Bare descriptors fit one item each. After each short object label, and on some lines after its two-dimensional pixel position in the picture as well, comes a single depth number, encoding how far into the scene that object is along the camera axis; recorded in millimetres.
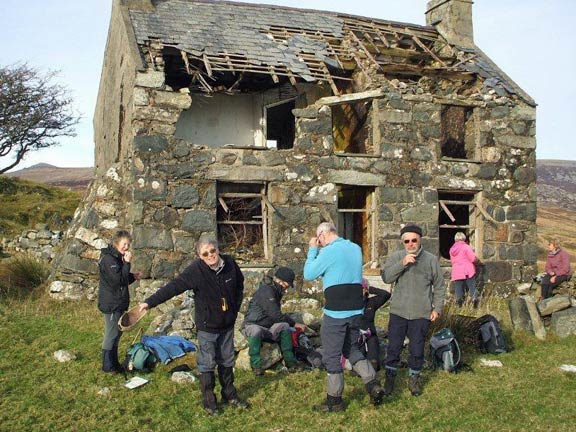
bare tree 27094
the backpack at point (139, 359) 6727
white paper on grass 6199
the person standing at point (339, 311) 5582
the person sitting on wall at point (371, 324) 7055
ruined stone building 11227
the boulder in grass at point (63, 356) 7105
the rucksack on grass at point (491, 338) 7945
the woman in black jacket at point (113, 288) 6496
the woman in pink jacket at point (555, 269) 11969
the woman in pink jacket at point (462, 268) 11648
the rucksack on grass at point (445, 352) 7027
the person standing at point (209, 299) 5586
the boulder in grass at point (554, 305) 9336
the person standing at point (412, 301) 6113
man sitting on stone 7012
